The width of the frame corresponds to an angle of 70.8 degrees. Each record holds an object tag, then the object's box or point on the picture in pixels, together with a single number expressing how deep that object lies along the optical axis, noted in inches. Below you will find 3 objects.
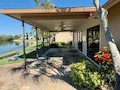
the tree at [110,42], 85.1
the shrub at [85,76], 112.8
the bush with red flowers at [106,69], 116.5
